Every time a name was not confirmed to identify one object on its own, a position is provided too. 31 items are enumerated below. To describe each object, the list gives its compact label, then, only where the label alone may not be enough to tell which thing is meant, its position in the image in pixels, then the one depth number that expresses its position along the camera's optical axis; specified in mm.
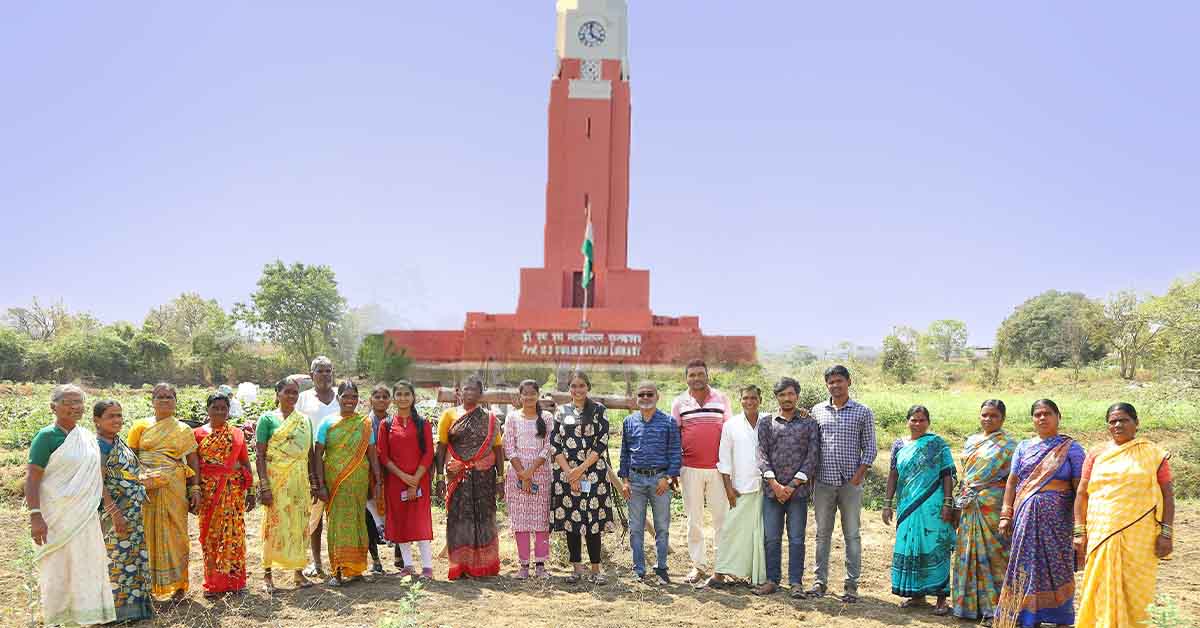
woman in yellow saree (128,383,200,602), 4648
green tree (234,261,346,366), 30422
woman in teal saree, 4801
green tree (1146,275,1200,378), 10984
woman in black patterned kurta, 5320
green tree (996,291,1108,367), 30938
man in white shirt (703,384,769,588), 5156
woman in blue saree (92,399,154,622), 4410
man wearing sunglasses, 5250
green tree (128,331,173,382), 27750
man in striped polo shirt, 5328
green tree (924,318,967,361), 50781
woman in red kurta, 5270
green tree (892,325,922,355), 44125
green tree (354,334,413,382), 22203
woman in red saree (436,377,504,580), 5316
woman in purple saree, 4363
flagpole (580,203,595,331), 22500
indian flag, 22641
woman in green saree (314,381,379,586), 5133
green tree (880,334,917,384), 25380
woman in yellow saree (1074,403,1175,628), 4004
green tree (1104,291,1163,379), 23028
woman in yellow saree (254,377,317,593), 5035
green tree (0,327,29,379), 25984
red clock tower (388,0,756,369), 22609
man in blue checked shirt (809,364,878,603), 4945
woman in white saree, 4172
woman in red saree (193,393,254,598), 4859
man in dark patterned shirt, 4992
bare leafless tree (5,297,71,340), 34625
